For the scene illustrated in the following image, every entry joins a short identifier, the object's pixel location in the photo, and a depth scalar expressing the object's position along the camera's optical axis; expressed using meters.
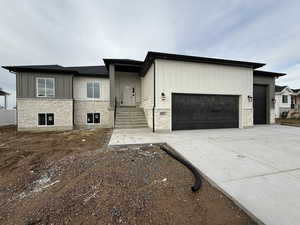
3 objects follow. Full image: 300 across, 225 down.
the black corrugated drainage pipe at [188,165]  2.35
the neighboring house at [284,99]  19.55
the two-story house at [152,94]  7.57
